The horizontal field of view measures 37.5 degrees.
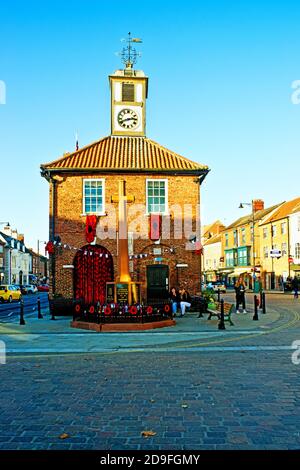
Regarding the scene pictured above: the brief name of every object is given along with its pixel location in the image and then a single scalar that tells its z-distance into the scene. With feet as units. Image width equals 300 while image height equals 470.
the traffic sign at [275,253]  159.26
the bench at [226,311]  56.65
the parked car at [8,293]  121.25
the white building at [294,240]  168.66
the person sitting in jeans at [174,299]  68.32
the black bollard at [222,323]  49.13
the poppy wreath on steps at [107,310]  50.09
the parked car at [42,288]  222.54
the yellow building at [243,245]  210.18
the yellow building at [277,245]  175.73
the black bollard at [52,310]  64.88
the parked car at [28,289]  187.45
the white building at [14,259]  230.48
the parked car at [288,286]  160.86
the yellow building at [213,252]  282.97
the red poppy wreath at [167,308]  54.44
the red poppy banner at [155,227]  76.64
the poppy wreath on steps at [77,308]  55.20
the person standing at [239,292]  70.59
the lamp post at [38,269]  353.31
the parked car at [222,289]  163.12
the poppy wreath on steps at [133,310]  50.42
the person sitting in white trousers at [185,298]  67.55
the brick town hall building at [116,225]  76.69
